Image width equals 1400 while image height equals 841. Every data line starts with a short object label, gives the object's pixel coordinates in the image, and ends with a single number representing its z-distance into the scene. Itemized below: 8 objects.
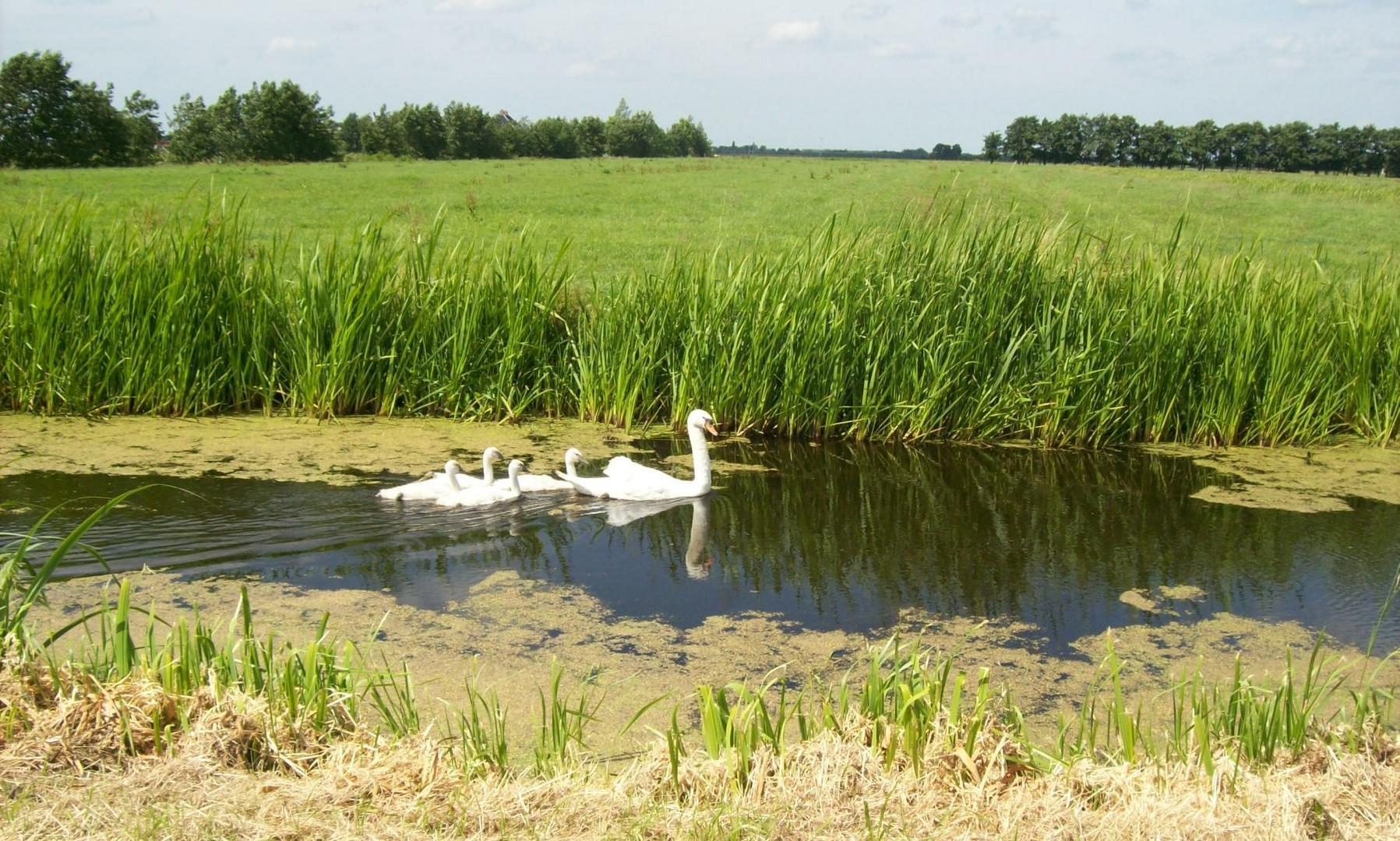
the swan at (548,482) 7.16
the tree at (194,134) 61.72
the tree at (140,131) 54.20
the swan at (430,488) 6.70
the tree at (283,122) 56.78
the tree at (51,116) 48.94
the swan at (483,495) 6.79
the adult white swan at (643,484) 7.13
